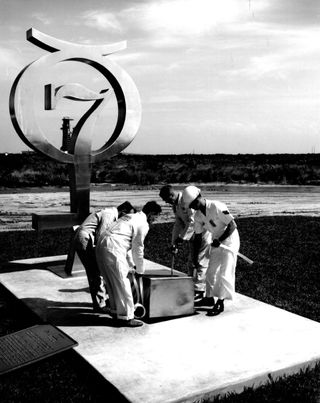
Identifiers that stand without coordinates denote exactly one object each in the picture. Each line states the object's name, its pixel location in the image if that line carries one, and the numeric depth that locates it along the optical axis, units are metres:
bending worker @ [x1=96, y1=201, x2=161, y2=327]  6.23
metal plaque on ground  5.35
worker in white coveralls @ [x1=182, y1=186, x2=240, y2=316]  6.65
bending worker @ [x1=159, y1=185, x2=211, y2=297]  7.61
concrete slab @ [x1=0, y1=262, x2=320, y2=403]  4.84
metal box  6.55
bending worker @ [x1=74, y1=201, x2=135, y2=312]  6.83
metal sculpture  8.26
